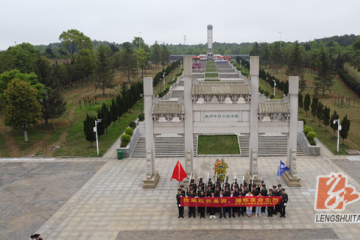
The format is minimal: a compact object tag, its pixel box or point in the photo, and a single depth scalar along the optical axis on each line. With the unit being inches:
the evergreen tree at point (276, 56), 2564.0
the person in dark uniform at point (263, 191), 592.3
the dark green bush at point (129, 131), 1021.5
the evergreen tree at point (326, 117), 1111.6
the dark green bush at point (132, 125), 1114.1
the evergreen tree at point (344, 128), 984.3
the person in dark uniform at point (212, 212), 599.2
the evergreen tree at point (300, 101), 1425.7
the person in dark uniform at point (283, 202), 578.9
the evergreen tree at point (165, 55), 3086.6
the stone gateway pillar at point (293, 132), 713.6
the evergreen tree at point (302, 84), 1767.6
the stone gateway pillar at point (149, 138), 729.6
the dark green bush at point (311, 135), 956.1
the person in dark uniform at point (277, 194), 587.6
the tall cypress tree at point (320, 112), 1173.5
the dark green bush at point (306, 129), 1001.0
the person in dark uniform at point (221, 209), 591.1
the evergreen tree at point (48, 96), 1235.9
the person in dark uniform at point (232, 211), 597.9
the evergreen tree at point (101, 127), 1073.5
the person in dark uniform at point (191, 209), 592.7
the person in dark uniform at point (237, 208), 586.6
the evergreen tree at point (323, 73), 1749.5
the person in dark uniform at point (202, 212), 600.1
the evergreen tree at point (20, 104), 1088.8
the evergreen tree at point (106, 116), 1136.2
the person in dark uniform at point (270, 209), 591.0
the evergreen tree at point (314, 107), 1253.1
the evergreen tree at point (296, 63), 2081.7
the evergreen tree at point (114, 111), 1217.2
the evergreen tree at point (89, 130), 1029.2
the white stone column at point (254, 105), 706.8
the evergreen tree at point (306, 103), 1347.1
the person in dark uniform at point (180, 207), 588.4
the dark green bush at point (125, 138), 976.1
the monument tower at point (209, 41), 4141.2
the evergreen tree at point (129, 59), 2146.9
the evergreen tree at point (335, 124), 1057.6
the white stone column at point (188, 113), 712.4
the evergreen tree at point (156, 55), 2886.3
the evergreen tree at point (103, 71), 1819.6
